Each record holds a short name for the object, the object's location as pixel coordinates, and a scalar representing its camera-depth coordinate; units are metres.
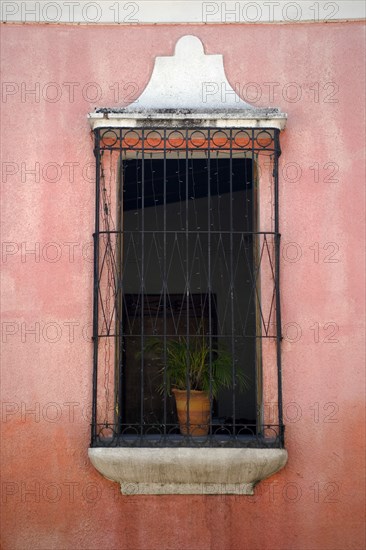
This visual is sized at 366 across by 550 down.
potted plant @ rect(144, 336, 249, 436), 4.52
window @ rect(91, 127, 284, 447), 4.47
